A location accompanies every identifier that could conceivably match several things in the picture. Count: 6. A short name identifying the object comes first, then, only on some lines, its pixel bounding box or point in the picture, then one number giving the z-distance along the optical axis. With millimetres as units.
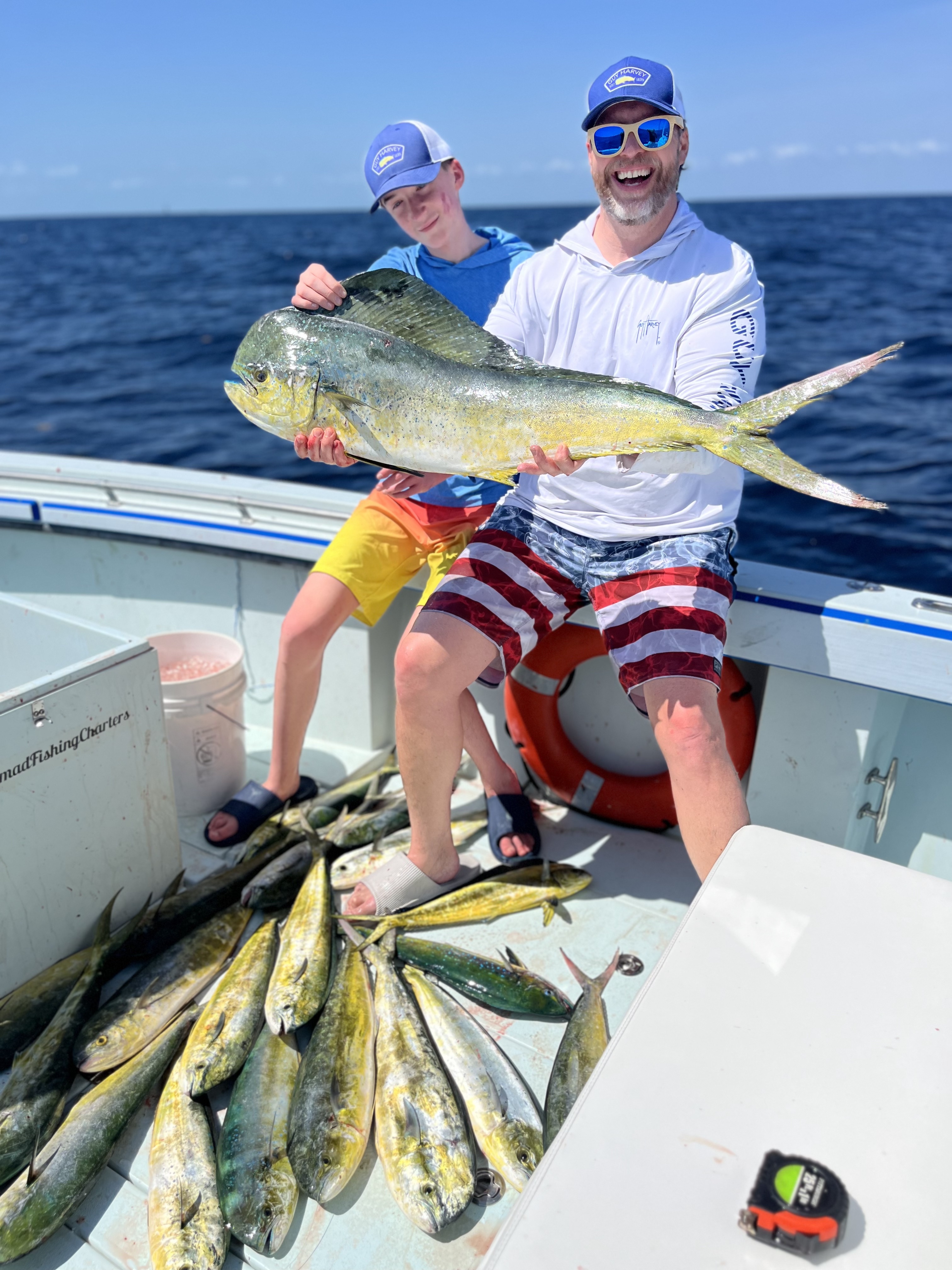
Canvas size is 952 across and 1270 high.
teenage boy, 2836
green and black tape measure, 1009
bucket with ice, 3158
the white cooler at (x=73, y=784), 2291
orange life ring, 3070
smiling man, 2273
